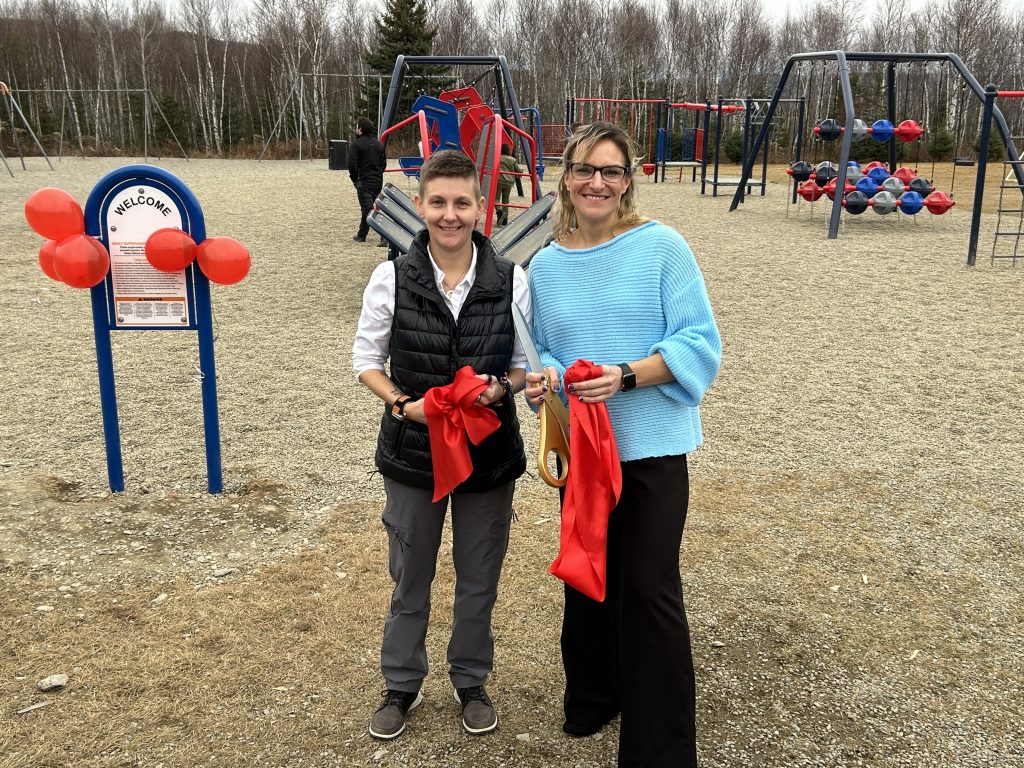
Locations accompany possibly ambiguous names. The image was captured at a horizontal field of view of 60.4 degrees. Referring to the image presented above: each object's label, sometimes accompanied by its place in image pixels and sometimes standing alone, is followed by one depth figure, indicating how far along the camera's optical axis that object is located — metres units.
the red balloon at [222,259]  3.97
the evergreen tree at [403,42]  36.19
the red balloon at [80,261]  3.80
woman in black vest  2.31
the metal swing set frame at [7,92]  21.05
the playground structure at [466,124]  10.24
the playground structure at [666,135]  19.62
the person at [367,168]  12.30
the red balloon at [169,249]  3.90
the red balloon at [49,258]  3.91
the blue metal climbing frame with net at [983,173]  10.76
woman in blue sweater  2.15
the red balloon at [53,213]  3.85
